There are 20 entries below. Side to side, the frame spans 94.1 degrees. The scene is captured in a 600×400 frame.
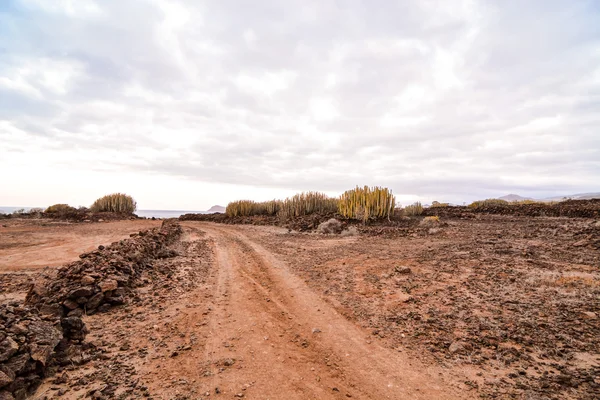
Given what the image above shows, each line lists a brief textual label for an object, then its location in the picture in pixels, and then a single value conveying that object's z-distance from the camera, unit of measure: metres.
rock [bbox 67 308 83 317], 3.71
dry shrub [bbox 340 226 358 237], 12.13
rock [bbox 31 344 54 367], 2.40
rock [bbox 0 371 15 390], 2.05
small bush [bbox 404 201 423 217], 19.06
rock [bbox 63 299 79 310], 3.86
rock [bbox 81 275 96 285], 4.17
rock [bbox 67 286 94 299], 3.94
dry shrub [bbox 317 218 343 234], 13.26
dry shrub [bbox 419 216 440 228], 12.25
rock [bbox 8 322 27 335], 2.47
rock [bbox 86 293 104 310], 4.01
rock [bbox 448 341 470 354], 2.93
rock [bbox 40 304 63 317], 3.65
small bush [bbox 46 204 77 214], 23.02
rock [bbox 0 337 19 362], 2.22
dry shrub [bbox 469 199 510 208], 21.61
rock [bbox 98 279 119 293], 4.21
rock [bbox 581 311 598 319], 3.38
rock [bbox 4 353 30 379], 2.22
